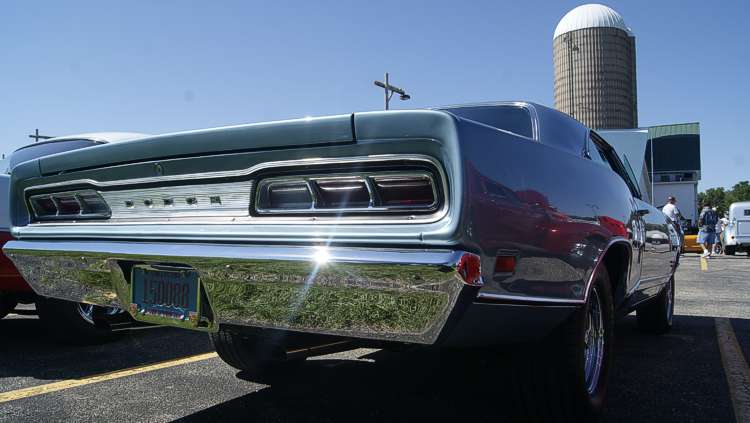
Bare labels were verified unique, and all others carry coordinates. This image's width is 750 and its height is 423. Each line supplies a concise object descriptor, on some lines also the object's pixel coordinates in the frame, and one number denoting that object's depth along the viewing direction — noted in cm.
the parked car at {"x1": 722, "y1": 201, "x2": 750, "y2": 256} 1767
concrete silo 7725
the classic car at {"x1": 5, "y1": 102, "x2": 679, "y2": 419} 180
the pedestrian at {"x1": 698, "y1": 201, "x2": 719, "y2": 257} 1505
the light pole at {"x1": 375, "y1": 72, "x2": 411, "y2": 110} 2084
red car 388
